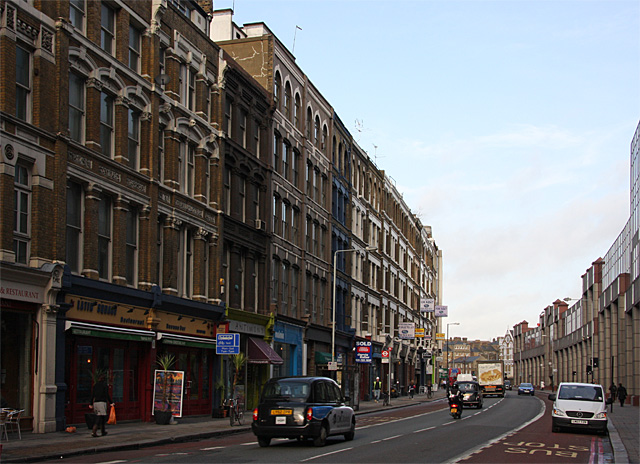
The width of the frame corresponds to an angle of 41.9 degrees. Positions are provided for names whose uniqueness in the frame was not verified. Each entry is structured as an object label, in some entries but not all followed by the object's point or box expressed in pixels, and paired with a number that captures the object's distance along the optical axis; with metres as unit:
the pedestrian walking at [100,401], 23.36
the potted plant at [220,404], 36.44
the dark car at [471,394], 49.88
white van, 28.75
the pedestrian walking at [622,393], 57.84
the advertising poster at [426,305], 87.72
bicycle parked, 30.75
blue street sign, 31.59
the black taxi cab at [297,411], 21.86
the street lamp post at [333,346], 48.38
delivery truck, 79.56
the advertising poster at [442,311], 95.12
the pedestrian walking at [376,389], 64.61
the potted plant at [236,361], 34.79
